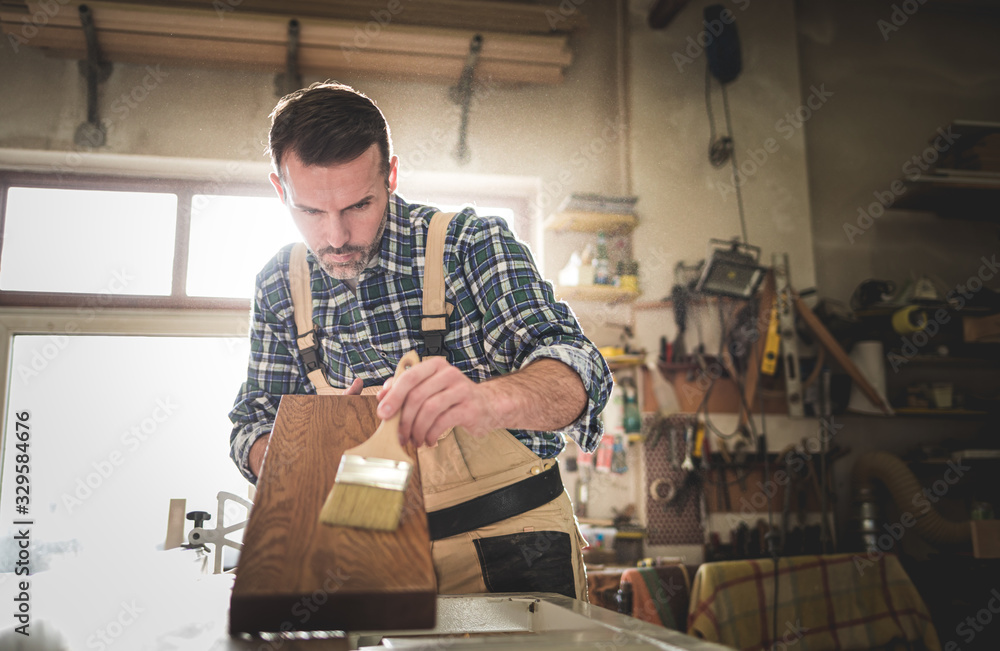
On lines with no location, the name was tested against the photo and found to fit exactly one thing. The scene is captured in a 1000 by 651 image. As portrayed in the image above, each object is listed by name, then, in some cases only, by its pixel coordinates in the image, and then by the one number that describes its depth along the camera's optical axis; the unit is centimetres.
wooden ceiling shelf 338
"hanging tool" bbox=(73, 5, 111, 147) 356
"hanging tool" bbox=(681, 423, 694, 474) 351
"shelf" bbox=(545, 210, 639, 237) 363
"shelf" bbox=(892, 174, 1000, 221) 387
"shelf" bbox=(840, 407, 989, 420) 379
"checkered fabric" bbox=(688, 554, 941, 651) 284
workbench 69
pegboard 351
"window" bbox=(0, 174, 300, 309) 362
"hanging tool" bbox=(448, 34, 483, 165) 385
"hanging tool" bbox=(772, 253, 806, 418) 365
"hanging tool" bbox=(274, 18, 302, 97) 351
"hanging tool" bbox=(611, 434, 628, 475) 352
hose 353
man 125
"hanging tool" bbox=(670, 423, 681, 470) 354
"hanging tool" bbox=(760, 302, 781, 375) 361
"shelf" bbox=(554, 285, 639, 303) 357
